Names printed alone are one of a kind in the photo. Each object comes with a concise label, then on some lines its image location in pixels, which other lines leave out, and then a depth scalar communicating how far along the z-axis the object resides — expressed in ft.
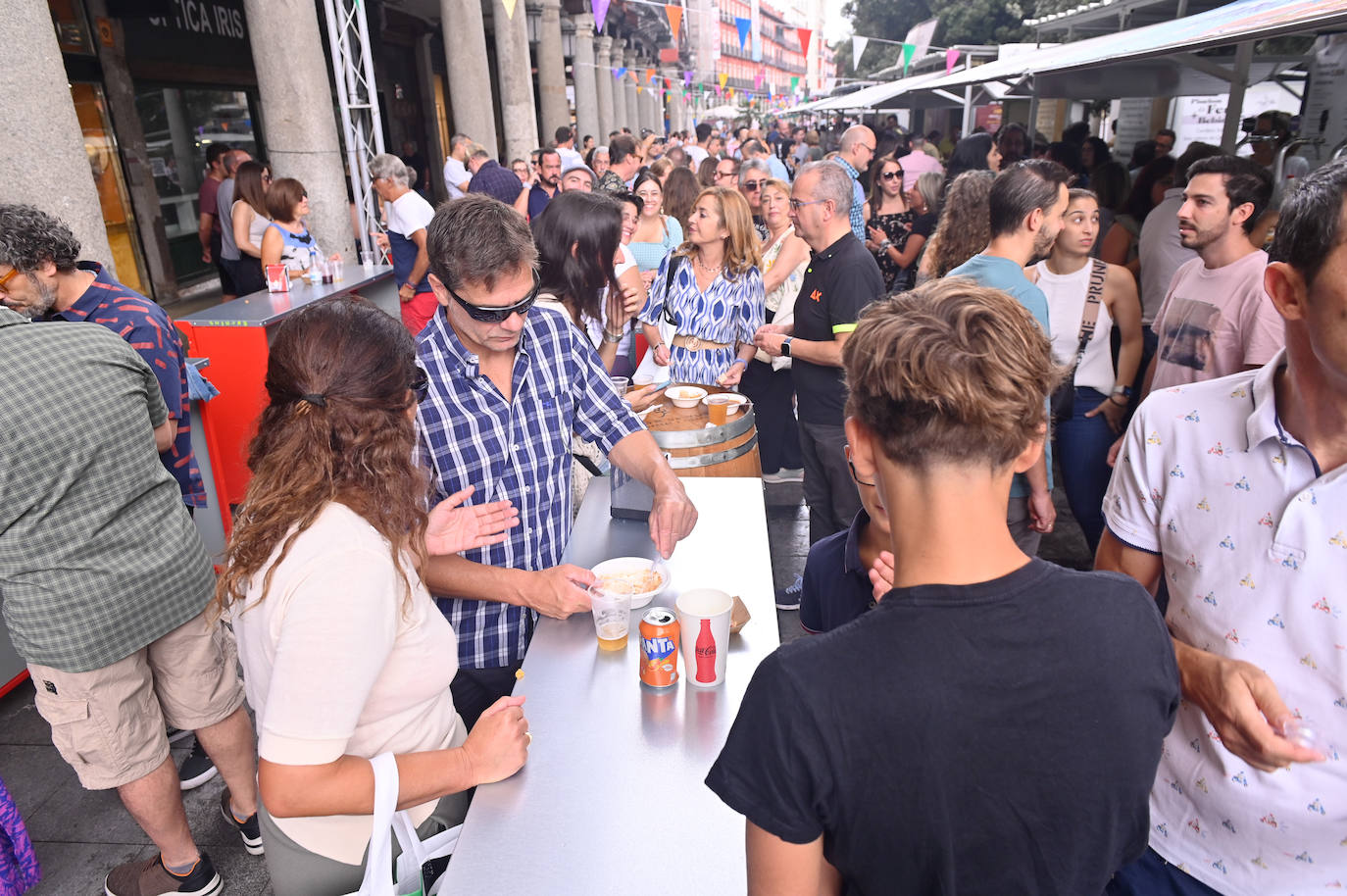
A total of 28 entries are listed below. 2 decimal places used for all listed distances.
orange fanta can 5.78
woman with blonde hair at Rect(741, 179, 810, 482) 16.69
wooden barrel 10.71
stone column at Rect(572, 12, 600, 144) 75.20
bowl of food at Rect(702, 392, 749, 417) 11.41
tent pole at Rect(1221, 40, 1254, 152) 18.17
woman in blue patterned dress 14.87
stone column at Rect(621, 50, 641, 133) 119.75
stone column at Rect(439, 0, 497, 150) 41.70
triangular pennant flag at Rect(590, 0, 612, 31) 45.57
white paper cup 5.75
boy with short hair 2.87
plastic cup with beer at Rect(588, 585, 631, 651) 6.43
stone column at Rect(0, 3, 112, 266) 13.10
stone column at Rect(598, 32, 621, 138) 88.53
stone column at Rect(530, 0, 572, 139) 58.54
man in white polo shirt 3.97
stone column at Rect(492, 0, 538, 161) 49.21
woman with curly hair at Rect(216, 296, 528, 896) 4.24
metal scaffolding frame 26.45
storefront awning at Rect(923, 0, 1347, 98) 11.62
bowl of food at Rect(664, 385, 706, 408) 11.87
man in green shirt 6.81
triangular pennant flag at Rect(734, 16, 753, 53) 71.05
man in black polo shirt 11.91
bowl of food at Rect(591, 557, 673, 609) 6.84
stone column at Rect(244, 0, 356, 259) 25.21
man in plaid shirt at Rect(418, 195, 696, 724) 6.92
